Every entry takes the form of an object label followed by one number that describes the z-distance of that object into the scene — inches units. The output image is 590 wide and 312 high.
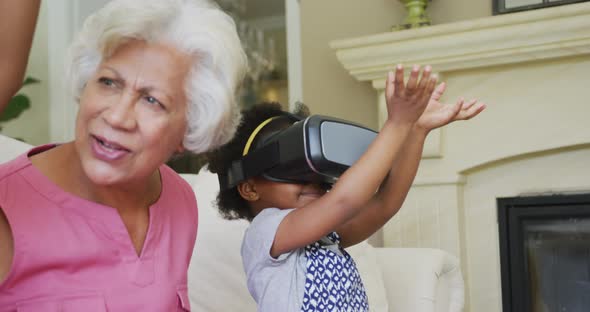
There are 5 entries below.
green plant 108.1
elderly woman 36.6
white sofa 62.3
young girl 41.3
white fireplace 82.6
